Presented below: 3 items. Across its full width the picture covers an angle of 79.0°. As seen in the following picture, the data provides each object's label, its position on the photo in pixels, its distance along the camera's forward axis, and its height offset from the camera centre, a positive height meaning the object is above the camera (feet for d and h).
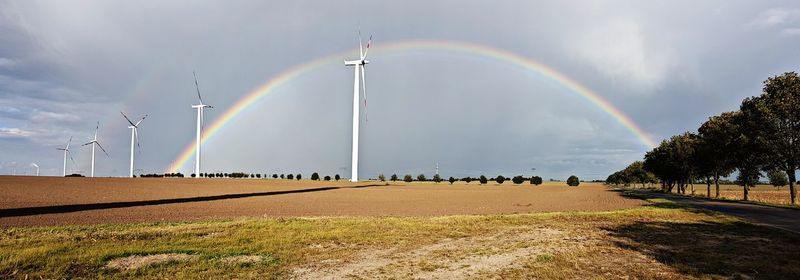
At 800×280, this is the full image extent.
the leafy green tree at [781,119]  165.99 +18.75
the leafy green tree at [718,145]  209.61 +12.54
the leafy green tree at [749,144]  179.22 +10.81
